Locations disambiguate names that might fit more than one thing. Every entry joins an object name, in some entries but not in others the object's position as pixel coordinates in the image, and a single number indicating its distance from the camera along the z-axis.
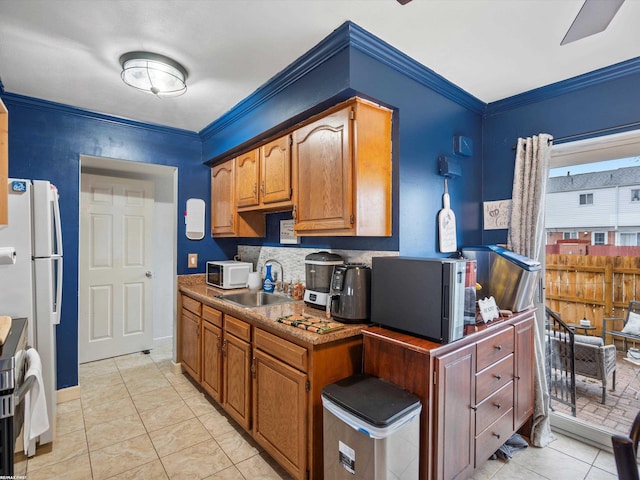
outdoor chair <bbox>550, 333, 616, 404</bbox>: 2.44
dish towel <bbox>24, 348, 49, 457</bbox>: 1.51
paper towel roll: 1.85
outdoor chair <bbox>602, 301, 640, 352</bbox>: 2.27
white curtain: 2.28
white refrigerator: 2.06
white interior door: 3.65
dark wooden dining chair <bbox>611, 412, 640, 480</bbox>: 0.77
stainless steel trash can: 1.34
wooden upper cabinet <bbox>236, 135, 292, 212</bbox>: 2.42
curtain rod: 2.05
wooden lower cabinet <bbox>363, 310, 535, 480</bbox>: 1.52
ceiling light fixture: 1.98
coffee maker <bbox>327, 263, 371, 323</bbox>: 1.89
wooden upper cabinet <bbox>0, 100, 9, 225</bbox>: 1.45
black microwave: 1.56
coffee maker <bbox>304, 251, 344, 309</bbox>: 2.22
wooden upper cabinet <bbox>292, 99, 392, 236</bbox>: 1.90
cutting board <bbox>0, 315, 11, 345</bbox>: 1.53
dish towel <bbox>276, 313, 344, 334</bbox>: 1.75
